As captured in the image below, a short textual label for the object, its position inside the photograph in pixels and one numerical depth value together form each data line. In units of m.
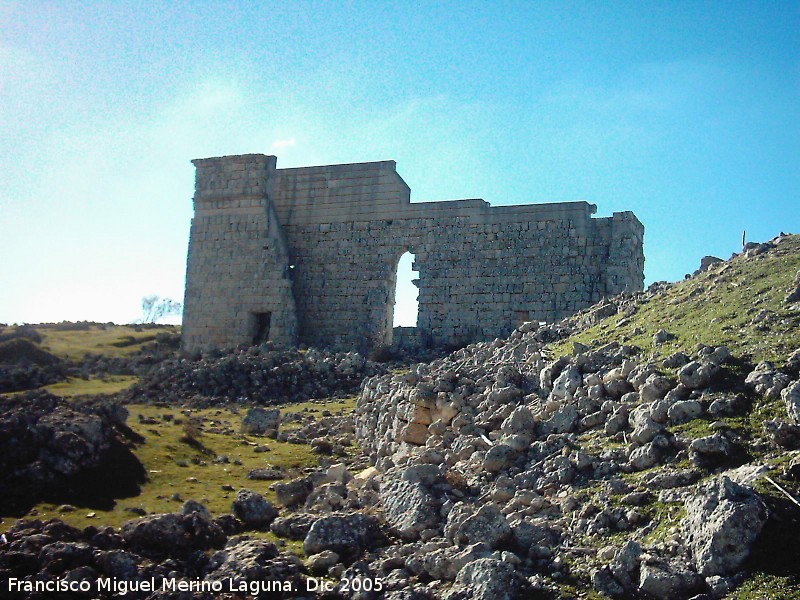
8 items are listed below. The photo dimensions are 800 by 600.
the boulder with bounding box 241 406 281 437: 13.65
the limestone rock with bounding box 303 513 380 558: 6.92
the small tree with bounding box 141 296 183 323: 63.06
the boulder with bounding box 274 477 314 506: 8.83
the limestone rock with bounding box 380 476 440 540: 6.99
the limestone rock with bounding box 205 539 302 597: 6.38
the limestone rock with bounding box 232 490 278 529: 8.21
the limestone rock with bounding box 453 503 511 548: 6.17
